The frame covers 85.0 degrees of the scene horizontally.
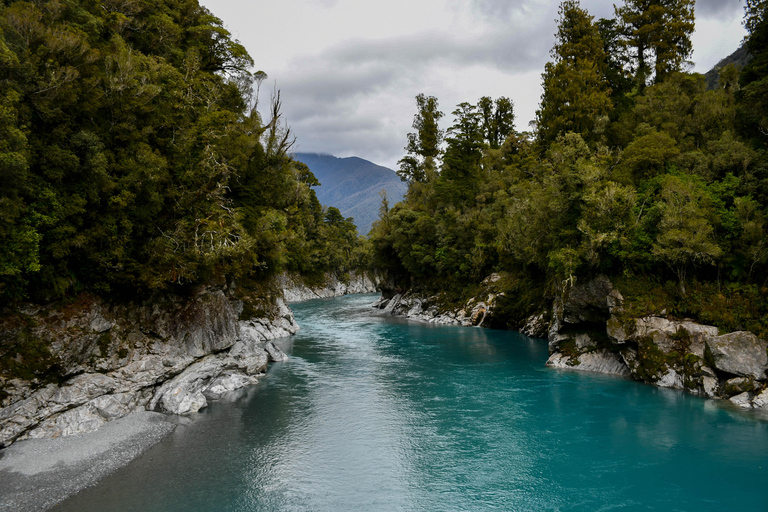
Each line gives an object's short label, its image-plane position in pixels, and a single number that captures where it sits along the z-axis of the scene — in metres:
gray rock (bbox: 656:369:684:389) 22.70
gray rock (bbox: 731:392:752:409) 19.62
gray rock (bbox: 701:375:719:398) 21.08
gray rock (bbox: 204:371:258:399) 23.67
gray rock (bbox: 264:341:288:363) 31.92
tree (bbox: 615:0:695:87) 41.27
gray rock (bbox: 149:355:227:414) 20.52
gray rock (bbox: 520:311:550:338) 39.66
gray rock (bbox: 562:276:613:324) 27.28
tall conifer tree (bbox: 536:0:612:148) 39.25
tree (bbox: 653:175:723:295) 23.03
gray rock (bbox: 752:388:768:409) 19.30
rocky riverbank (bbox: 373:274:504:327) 48.16
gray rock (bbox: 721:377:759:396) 20.05
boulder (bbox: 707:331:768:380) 20.20
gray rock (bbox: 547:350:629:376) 26.67
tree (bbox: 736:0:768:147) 23.77
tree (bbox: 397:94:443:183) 71.19
